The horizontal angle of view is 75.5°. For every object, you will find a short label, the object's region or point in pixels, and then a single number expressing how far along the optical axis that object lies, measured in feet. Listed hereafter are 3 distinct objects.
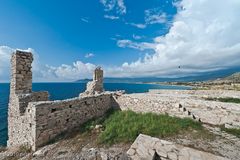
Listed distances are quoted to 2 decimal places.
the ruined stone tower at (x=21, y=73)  35.63
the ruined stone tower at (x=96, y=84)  57.52
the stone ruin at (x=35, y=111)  28.57
